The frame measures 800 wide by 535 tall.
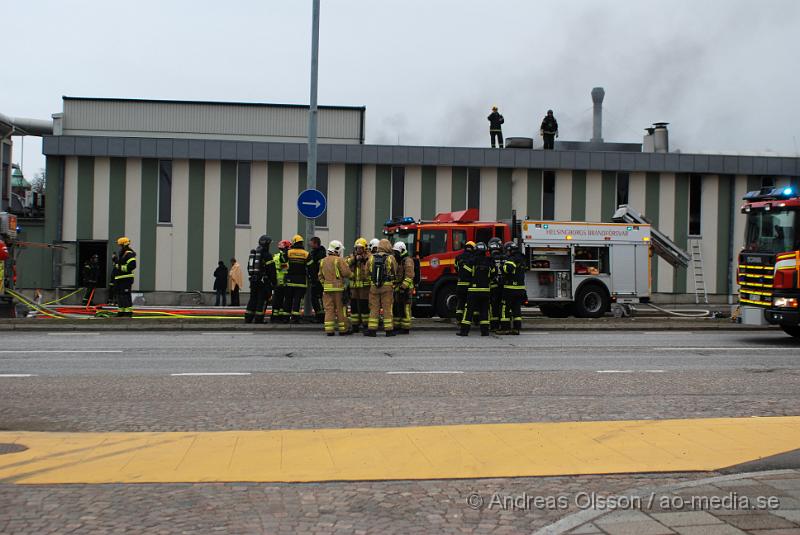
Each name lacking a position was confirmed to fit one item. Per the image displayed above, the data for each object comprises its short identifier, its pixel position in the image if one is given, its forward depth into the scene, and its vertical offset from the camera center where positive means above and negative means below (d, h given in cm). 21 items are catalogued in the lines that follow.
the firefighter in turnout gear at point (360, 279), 1652 -9
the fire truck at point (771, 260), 1484 +43
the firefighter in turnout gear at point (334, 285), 1614 -21
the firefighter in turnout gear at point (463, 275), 1662 +4
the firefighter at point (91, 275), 2564 -18
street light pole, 1939 +369
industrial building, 2992 +305
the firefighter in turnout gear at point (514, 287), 1687 -18
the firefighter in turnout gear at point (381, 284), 1597 -17
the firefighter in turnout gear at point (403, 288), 1678 -24
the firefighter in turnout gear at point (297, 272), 1784 +3
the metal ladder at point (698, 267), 3123 +55
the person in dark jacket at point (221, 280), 2811 -27
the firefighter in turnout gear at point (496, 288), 1708 -21
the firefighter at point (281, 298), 1827 -55
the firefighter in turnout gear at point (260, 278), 1812 -12
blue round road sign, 1839 +155
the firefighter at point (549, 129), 3272 +587
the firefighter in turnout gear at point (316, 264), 1812 +21
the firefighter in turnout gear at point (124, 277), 1808 -15
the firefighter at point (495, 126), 3197 +584
